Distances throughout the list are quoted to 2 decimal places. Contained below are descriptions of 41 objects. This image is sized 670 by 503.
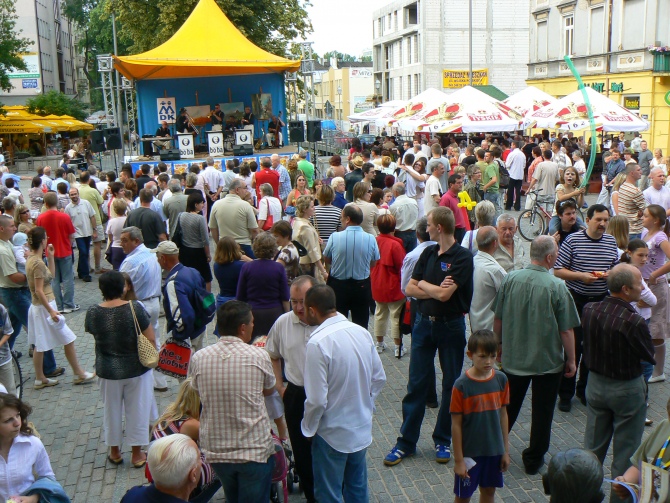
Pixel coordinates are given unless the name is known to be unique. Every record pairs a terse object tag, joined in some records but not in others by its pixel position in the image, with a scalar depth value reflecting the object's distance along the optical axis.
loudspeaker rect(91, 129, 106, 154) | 20.45
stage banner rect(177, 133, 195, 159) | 20.91
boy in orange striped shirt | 4.34
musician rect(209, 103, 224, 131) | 24.91
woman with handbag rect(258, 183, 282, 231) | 10.46
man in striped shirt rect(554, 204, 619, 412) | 6.11
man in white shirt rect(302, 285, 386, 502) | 3.85
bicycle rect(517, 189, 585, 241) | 14.21
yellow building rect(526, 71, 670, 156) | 27.67
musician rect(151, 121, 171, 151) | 22.80
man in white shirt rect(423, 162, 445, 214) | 10.92
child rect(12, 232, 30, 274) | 7.61
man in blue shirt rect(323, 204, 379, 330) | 6.88
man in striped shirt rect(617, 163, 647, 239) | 9.12
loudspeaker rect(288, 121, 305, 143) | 20.70
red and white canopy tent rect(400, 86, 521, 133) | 17.44
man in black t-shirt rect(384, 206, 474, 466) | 5.18
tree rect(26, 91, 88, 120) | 47.19
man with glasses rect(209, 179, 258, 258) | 9.28
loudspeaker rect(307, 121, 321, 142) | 20.44
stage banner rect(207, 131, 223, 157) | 21.09
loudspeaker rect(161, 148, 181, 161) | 20.56
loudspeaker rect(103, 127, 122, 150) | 20.59
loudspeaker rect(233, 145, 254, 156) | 21.10
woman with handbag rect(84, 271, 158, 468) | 5.18
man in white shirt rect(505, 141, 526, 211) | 18.09
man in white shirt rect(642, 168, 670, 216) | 9.67
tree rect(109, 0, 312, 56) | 30.19
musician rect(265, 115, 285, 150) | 25.83
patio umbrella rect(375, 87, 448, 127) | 19.25
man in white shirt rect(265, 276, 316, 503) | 4.54
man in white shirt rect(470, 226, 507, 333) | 5.61
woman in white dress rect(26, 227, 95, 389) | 6.98
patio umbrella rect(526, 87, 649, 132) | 16.06
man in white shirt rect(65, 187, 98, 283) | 11.41
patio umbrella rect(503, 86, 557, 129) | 19.66
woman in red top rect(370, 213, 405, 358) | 7.46
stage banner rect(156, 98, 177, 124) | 25.20
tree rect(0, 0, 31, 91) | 39.97
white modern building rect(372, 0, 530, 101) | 55.28
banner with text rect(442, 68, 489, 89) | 55.25
